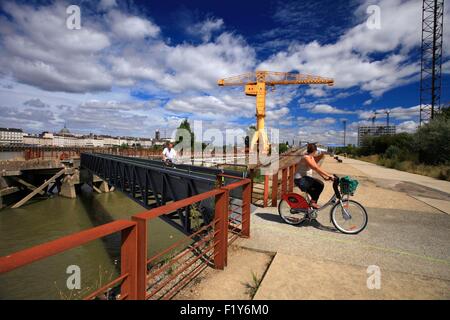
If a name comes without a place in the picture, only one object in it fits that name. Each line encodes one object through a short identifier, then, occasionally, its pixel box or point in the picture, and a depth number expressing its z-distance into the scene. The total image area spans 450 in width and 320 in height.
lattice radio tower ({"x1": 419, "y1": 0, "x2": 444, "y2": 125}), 25.00
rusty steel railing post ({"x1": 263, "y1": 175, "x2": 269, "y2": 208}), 6.88
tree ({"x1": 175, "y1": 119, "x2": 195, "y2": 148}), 46.86
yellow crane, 35.97
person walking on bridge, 10.48
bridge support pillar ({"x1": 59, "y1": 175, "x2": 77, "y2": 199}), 20.97
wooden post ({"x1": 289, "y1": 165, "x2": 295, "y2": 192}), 8.77
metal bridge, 5.53
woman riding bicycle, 5.12
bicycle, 4.97
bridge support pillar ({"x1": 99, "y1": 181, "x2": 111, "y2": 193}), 22.46
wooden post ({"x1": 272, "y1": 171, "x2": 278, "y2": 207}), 6.98
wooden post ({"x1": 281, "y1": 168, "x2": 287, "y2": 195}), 7.76
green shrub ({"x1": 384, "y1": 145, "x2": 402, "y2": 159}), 26.97
